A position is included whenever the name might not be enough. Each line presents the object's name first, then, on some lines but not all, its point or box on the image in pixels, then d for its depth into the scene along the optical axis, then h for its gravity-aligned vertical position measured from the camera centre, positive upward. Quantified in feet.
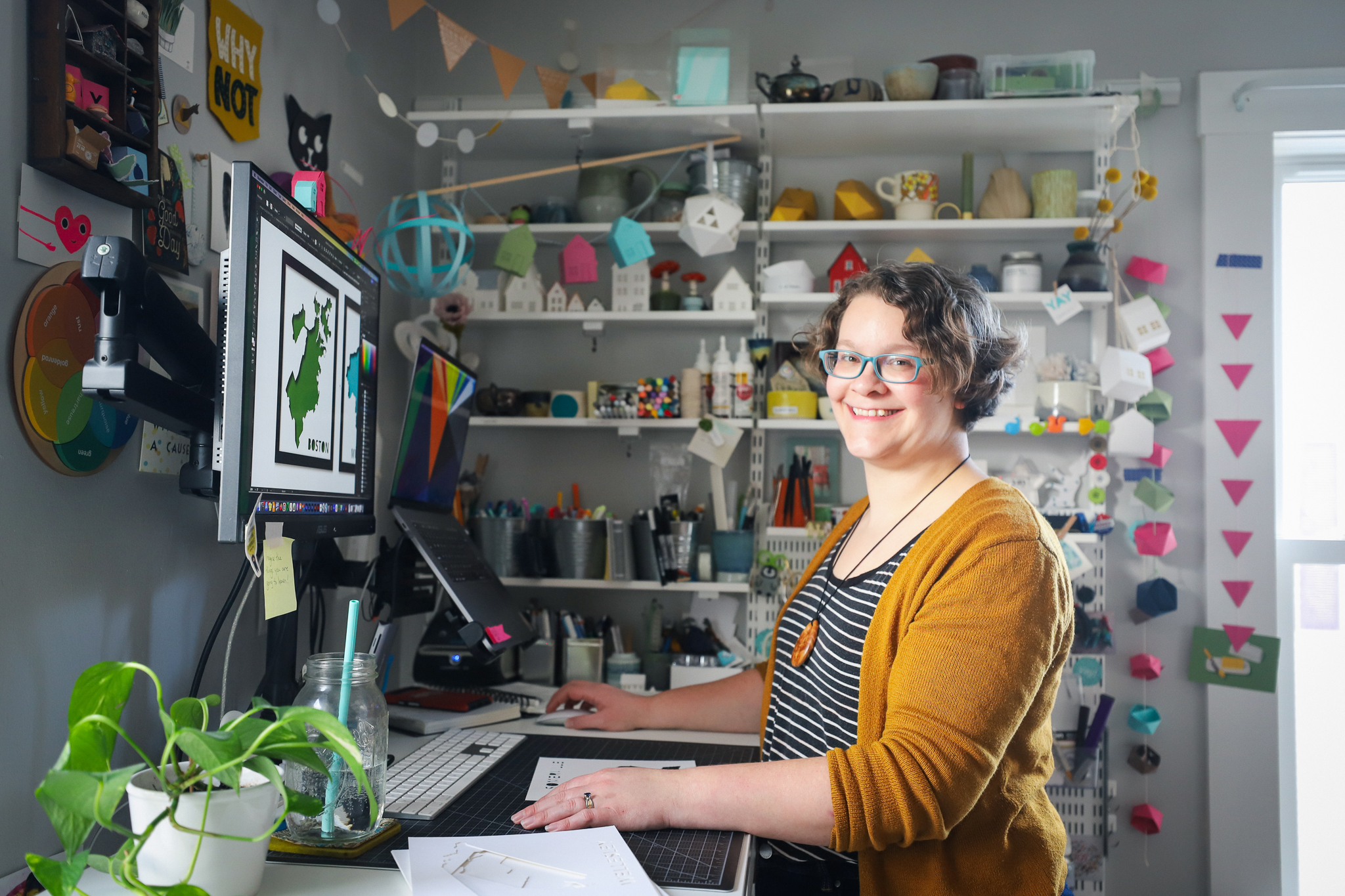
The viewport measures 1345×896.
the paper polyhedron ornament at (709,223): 7.10 +2.05
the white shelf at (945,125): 7.00 +2.94
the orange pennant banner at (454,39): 6.36 +3.15
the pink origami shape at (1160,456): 7.42 +0.21
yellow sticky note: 3.44 -0.44
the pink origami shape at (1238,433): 7.48 +0.42
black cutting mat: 2.94 -1.33
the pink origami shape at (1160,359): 7.47 +1.04
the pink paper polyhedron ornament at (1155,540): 7.36 -0.49
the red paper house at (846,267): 7.56 +1.81
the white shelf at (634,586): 7.21 -0.92
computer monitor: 3.12 +0.40
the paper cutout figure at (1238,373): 7.52 +0.94
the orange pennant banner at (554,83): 7.07 +3.16
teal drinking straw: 3.01 -0.85
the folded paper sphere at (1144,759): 7.36 -2.34
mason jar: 3.06 -1.00
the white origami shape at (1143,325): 7.33 +1.31
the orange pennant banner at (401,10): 5.99 +3.16
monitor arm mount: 3.02 +0.44
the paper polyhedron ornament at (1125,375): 7.04 +0.85
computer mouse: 5.10 -1.43
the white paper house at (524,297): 7.56 +1.50
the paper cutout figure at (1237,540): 7.43 -0.49
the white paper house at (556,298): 7.57 +1.50
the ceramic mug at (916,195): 7.37 +2.38
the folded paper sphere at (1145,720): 7.30 -1.99
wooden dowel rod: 6.63 +2.59
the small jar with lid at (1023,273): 7.27 +1.70
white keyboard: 3.48 -1.34
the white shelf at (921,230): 7.20 +2.11
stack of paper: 2.70 -1.27
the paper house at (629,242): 6.81 +1.80
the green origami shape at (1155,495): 7.34 -0.11
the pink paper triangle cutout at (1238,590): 7.43 -0.91
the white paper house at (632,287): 7.57 +1.61
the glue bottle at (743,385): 7.37 +0.75
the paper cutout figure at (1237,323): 7.55 +1.37
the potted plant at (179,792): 2.16 -0.87
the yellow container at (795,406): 7.37 +0.58
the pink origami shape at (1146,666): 7.38 -1.56
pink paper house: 7.34 +1.76
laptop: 4.76 -0.20
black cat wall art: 5.51 +2.14
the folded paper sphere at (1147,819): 7.29 -2.81
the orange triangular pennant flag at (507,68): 6.59 +3.06
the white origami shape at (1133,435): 7.25 +0.38
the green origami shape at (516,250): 6.95 +1.75
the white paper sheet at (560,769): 3.74 -1.36
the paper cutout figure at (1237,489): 7.47 -0.05
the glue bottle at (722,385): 7.39 +0.75
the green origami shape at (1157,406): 7.42 +0.64
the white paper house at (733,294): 7.47 +1.53
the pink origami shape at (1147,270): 7.50 +1.81
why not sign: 4.58 +2.15
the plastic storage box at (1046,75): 7.00 +3.23
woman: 3.12 -0.74
